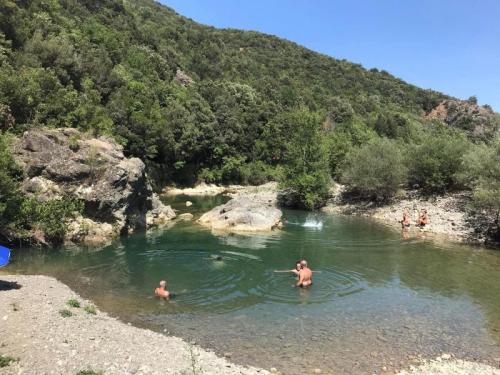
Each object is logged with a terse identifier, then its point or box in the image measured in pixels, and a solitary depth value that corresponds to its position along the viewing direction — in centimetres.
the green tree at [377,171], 5344
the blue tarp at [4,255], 1905
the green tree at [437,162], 5116
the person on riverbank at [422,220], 4356
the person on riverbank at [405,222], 4359
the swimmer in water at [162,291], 2130
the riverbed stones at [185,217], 4791
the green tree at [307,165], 5708
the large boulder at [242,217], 4231
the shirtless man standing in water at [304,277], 2358
